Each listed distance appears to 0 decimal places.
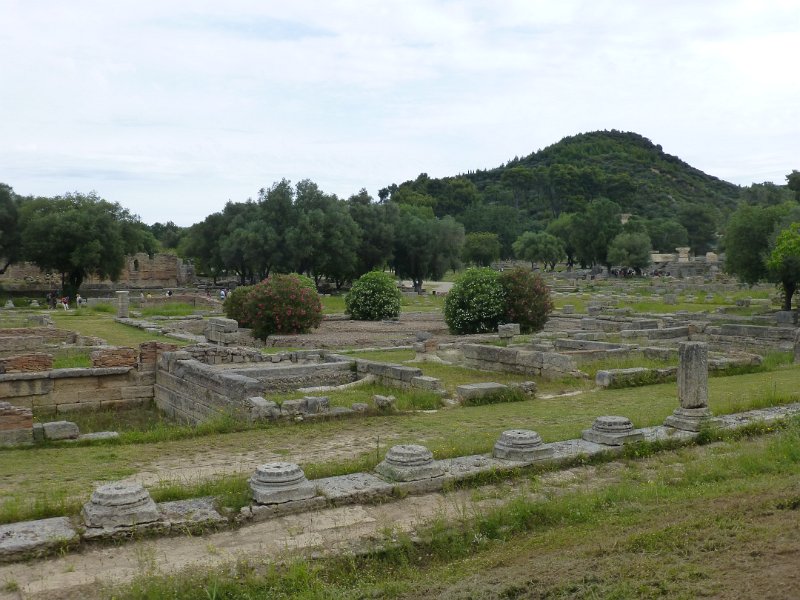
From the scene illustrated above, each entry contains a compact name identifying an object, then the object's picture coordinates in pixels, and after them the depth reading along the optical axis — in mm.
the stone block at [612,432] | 8766
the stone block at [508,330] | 23019
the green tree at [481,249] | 81500
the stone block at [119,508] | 5941
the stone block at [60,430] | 10992
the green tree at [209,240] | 57656
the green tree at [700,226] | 97375
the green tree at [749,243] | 34969
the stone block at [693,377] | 9844
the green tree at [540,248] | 84750
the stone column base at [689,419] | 9539
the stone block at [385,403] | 12039
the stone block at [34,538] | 5523
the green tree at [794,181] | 73312
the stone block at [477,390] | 12914
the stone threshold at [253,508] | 5680
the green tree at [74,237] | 43812
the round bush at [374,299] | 29188
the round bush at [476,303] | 24547
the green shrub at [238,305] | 26031
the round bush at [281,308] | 24312
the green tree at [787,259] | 28875
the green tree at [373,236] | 53594
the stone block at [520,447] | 8047
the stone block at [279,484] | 6566
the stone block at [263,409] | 11492
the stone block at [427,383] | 13930
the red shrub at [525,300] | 24859
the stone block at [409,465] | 7293
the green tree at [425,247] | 54969
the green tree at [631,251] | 74312
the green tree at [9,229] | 47000
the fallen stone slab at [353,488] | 6855
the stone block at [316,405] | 11602
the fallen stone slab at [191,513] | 6141
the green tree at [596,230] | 79875
